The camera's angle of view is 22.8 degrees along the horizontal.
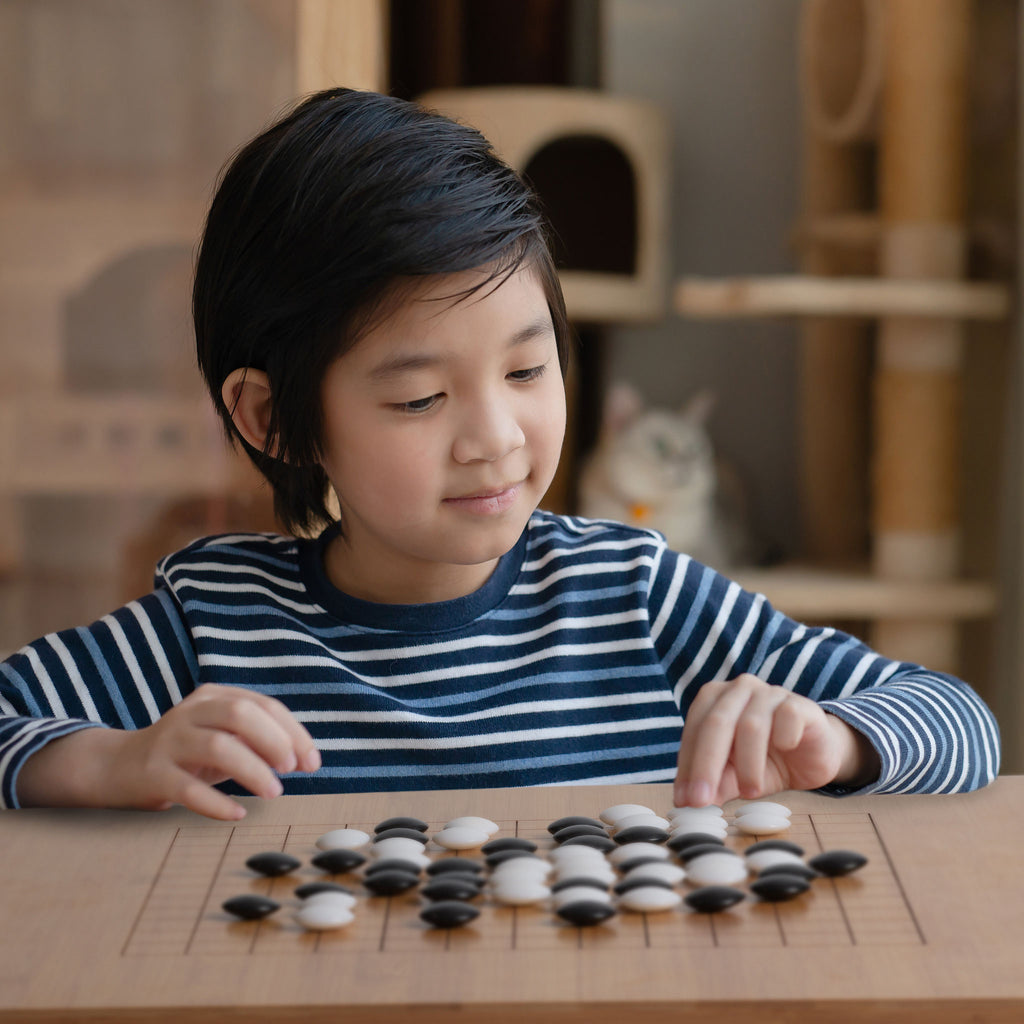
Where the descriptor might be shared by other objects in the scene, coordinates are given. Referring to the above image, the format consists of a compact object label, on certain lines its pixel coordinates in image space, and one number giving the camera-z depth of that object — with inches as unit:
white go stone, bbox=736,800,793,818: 40.4
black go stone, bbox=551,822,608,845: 39.8
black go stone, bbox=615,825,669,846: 39.7
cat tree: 95.1
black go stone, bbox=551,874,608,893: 37.1
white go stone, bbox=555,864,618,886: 37.4
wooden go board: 34.2
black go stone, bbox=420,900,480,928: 36.2
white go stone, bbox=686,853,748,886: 37.3
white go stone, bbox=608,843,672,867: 38.3
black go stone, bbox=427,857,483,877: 38.1
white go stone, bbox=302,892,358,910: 36.7
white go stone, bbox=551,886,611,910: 36.5
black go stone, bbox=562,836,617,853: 39.2
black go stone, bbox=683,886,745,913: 36.5
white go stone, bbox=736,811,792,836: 39.8
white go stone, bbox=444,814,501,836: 40.1
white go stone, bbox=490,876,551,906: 36.9
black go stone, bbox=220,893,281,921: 36.8
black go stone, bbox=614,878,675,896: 37.1
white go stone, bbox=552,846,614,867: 38.1
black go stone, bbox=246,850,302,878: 38.5
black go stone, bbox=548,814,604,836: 40.3
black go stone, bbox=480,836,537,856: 39.0
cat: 104.7
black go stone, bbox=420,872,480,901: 36.9
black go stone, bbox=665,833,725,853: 39.0
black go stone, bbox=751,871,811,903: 36.8
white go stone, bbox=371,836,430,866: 38.5
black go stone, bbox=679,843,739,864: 38.4
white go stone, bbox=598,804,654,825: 40.6
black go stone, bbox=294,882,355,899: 37.4
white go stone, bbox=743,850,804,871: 37.8
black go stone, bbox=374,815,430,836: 40.4
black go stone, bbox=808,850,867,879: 37.9
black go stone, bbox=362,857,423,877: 37.9
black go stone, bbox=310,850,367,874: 38.4
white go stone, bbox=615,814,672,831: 40.1
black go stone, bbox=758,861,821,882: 37.5
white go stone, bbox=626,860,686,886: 37.3
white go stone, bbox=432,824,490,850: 39.4
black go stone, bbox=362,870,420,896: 37.4
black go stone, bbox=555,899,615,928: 36.1
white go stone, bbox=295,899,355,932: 36.2
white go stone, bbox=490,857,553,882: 37.6
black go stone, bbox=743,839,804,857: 38.6
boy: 43.2
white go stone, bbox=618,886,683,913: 36.5
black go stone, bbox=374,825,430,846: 39.7
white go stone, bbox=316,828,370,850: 39.3
